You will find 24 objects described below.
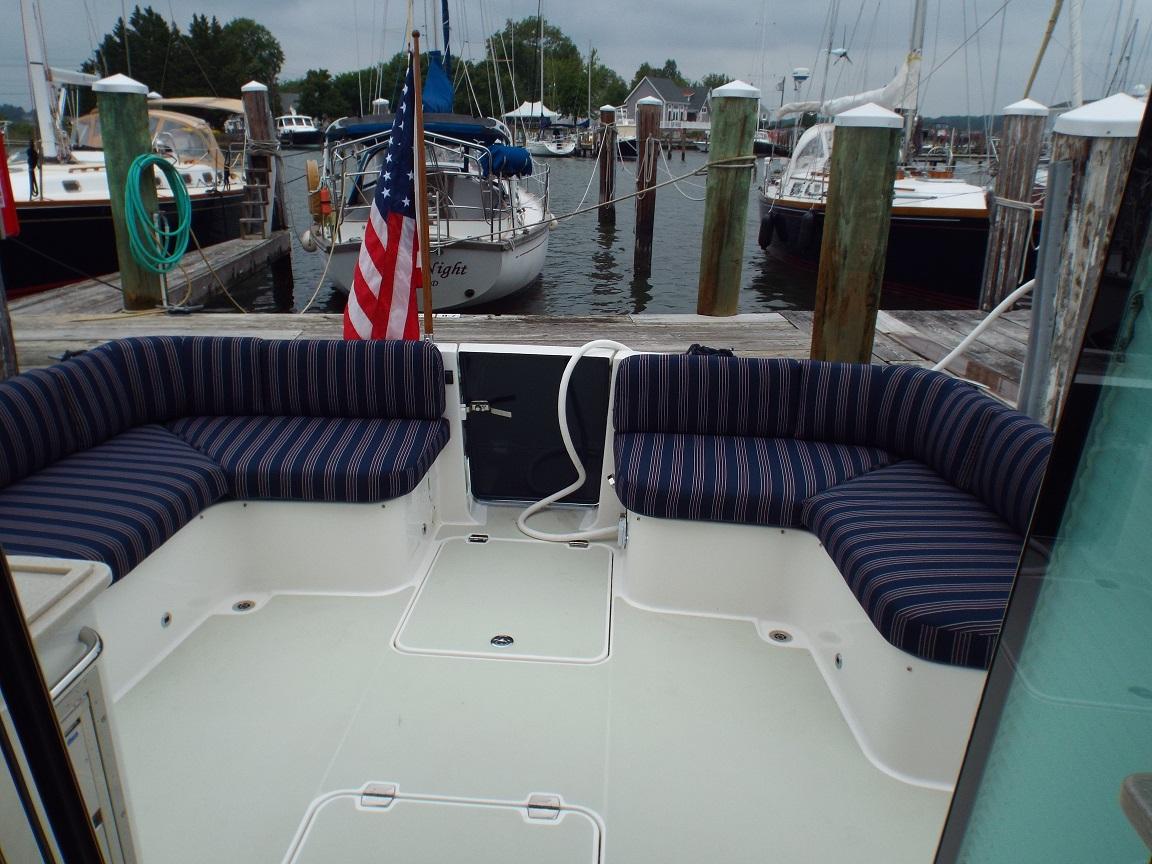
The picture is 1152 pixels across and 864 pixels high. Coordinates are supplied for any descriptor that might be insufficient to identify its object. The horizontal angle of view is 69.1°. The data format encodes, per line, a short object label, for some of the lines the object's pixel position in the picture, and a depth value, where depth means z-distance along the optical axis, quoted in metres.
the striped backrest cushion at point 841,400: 2.95
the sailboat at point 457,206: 8.60
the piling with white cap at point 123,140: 5.74
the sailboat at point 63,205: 8.38
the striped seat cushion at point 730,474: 2.58
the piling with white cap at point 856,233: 3.67
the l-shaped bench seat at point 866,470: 2.03
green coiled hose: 5.79
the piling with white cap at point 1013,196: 6.84
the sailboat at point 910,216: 10.81
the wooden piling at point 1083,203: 2.78
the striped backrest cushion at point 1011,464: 2.21
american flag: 3.34
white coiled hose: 3.06
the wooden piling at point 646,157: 10.93
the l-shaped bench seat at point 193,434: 2.33
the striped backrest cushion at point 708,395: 3.00
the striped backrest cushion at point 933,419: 2.57
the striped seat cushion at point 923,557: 1.92
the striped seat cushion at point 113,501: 2.15
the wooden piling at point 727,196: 4.91
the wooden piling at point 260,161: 11.38
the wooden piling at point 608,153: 13.69
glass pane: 0.61
